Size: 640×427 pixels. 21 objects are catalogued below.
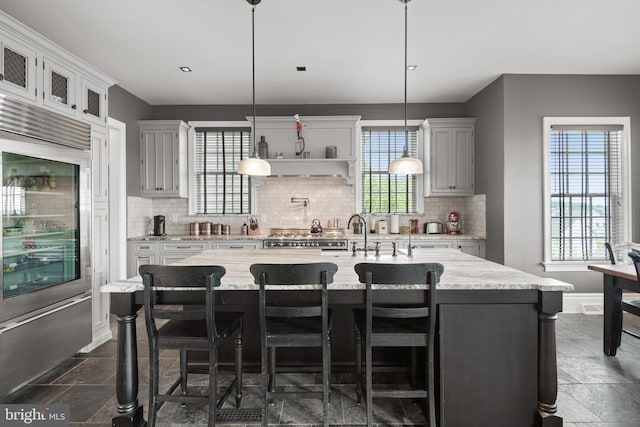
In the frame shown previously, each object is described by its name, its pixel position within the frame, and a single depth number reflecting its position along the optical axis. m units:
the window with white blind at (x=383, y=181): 5.55
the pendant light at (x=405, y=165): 2.73
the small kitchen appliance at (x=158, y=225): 5.16
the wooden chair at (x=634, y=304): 2.62
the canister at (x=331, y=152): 5.10
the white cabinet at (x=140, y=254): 4.78
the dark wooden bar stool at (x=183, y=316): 1.90
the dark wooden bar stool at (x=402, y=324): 1.90
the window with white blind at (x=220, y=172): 5.49
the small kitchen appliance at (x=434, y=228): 5.35
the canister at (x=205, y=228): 5.39
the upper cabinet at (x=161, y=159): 5.11
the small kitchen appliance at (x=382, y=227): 5.36
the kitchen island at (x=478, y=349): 2.01
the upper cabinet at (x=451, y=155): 5.13
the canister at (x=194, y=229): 5.37
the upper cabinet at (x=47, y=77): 2.64
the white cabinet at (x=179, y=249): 4.82
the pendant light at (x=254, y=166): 2.68
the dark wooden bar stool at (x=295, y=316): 1.91
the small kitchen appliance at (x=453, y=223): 5.29
